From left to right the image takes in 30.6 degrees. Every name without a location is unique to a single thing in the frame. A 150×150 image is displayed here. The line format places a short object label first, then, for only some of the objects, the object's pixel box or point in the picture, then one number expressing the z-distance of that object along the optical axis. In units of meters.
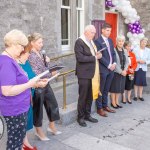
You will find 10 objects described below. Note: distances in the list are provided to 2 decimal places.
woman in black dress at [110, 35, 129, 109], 5.62
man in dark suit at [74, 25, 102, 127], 4.56
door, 11.09
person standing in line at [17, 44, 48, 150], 3.24
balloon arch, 10.59
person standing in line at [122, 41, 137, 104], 6.11
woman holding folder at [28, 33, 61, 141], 3.72
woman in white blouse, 6.48
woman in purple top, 2.56
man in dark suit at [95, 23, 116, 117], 5.12
